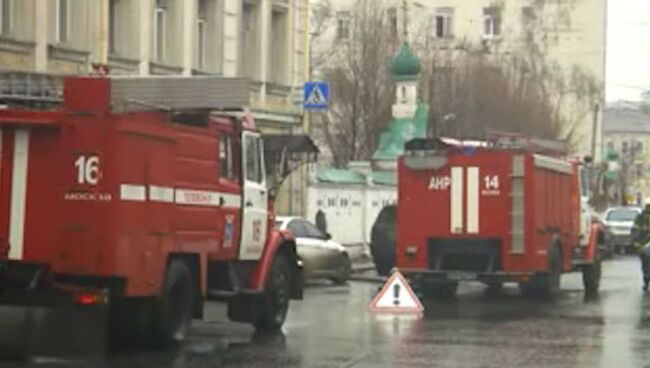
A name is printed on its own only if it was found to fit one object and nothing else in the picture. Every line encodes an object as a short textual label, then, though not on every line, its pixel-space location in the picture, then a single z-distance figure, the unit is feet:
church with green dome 119.03
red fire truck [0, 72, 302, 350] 42.14
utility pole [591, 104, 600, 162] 231.71
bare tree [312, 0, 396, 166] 163.63
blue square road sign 96.17
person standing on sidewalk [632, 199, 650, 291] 86.33
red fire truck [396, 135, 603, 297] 73.67
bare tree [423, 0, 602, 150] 168.14
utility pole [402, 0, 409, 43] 160.66
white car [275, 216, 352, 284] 84.43
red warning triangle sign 64.90
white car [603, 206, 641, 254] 156.04
